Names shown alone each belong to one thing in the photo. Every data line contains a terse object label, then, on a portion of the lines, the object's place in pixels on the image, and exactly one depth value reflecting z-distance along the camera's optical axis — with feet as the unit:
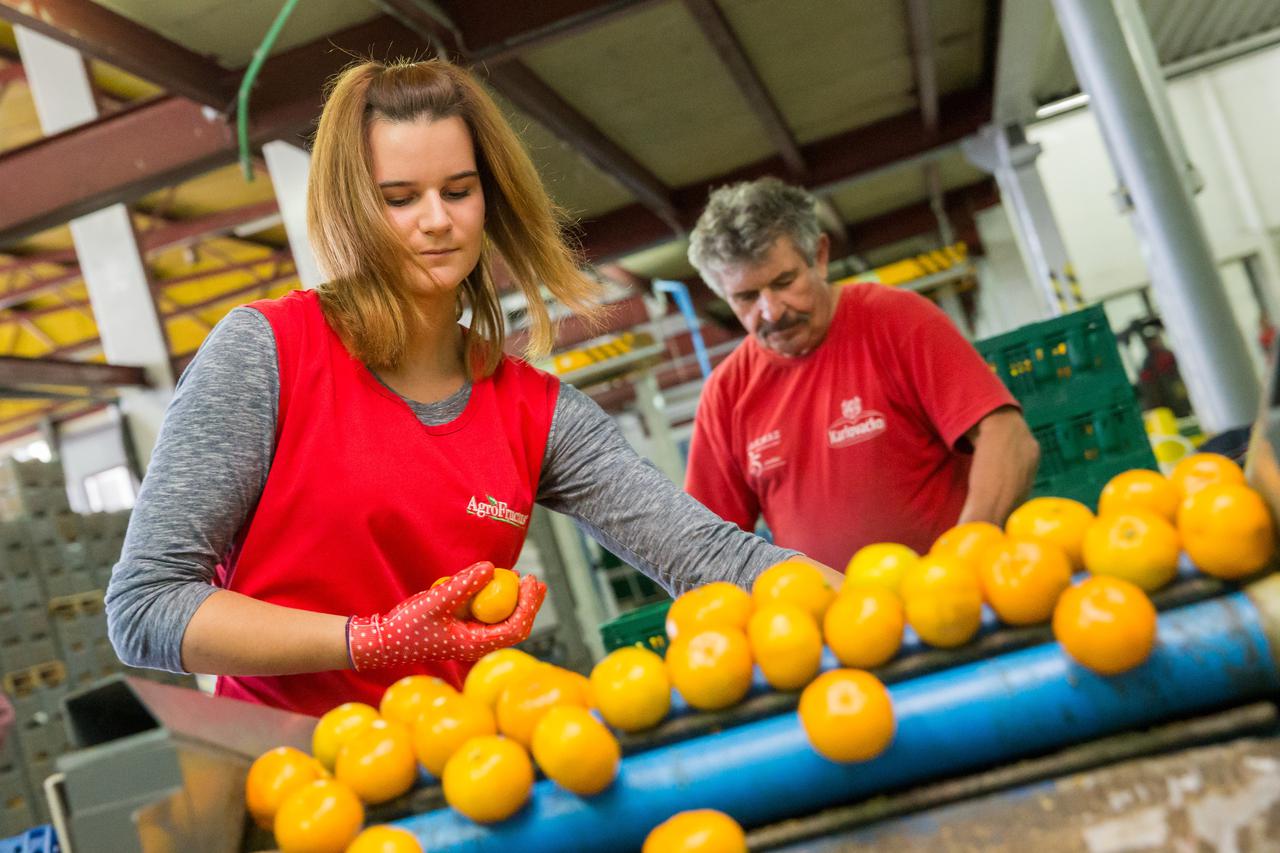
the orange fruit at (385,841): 3.60
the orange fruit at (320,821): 3.73
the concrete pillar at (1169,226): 16.69
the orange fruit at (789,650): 3.77
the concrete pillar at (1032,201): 29.27
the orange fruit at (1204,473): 4.17
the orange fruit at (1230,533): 3.50
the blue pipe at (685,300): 32.58
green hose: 12.86
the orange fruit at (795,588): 4.30
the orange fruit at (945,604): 3.68
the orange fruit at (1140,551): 3.64
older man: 9.91
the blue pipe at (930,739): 3.45
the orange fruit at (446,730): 3.96
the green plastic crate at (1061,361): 13.41
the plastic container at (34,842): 4.86
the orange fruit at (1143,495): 4.17
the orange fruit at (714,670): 3.75
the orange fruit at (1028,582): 3.68
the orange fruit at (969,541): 4.16
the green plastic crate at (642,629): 12.03
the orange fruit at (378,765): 3.92
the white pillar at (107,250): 31.76
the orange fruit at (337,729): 4.28
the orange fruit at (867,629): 3.74
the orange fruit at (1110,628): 3.37
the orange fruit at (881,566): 4.25
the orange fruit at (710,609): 4.30
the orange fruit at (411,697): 4.32
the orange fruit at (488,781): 3.64
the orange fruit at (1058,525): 4.20
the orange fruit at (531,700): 3.98
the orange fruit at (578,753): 3.61
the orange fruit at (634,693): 3.79
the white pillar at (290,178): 21.22
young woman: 4.99
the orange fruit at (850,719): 3.44
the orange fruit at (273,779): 4.05
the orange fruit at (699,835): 3.33
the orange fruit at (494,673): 4.29
